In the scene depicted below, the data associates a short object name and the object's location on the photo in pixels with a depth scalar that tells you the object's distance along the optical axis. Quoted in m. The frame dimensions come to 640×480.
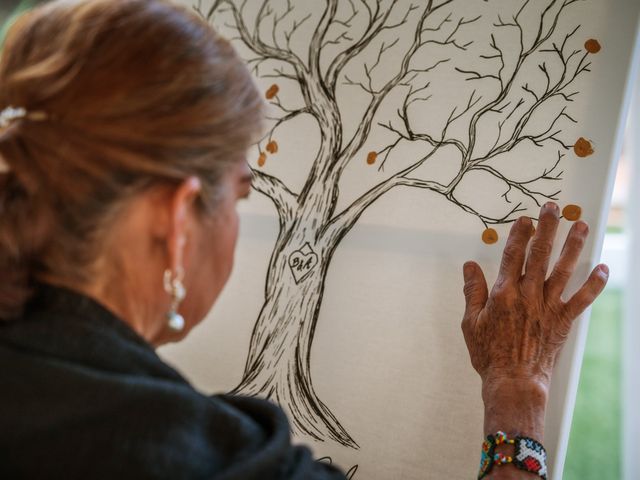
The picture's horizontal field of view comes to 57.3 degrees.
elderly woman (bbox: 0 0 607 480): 0.66
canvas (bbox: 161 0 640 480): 1.02
